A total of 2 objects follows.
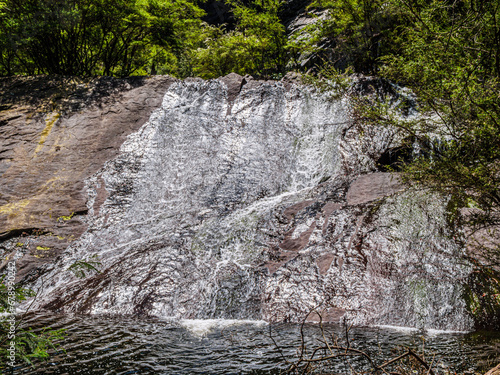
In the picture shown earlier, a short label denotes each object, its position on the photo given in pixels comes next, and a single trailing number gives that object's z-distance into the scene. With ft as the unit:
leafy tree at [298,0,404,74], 41.14
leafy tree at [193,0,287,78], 54.09
